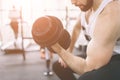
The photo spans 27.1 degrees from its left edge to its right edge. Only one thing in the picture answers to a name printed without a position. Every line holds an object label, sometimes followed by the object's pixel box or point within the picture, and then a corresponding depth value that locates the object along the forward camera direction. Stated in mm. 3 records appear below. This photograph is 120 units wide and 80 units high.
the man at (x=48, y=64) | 3391
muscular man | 1202
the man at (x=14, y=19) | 4894
